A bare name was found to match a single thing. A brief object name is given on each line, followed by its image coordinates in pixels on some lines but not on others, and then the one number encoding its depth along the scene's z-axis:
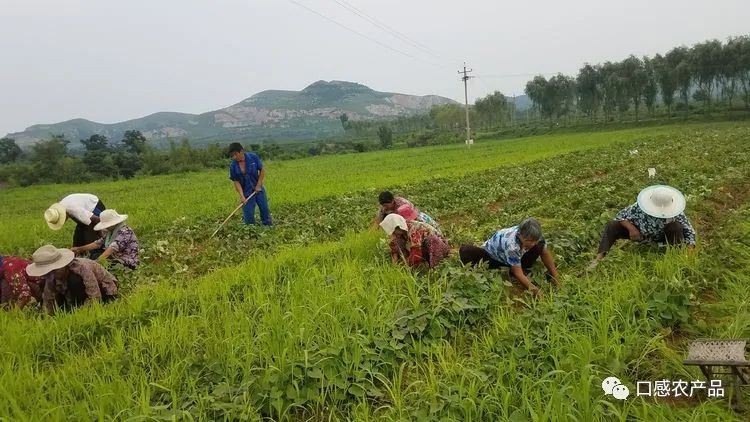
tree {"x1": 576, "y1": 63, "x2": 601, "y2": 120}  67.94
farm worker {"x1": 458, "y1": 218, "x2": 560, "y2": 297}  4.46
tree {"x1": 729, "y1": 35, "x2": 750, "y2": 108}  52.94
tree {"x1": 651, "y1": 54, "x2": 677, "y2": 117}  58.22
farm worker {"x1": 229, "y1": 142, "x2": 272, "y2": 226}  9.23
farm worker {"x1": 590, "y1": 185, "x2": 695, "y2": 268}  5.01
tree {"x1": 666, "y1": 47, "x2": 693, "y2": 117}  57.38
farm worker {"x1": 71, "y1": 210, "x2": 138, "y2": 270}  6.17
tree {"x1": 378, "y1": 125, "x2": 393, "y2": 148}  63.51
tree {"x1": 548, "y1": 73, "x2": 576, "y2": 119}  75.19
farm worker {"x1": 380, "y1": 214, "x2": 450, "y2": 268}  5.38
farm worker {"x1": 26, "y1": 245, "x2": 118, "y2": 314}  4.93
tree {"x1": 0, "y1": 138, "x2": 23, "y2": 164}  62.65
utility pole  45.56
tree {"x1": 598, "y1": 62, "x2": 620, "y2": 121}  63.28
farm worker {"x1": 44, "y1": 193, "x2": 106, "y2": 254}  6.24
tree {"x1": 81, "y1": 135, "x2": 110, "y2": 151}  64.99
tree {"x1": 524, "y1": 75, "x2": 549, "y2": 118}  76.75
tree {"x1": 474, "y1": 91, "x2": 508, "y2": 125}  83.75
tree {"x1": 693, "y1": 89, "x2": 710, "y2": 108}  55.03
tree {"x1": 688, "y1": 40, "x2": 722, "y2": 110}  56.38
